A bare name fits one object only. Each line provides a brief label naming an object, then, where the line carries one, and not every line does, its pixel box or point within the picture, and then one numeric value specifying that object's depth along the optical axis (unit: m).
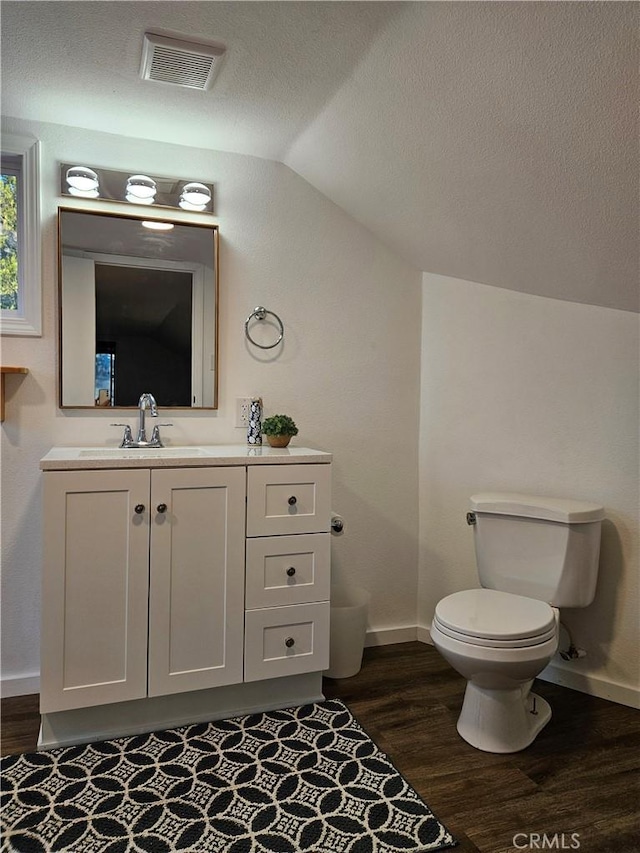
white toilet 1.86
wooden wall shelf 2.23
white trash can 2.48
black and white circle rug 1.55
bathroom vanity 1.95
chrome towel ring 2.66
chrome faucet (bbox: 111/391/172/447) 2.46
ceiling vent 1.84
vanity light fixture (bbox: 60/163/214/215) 2.38
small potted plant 2.48
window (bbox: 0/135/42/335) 2.32
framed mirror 2.40
